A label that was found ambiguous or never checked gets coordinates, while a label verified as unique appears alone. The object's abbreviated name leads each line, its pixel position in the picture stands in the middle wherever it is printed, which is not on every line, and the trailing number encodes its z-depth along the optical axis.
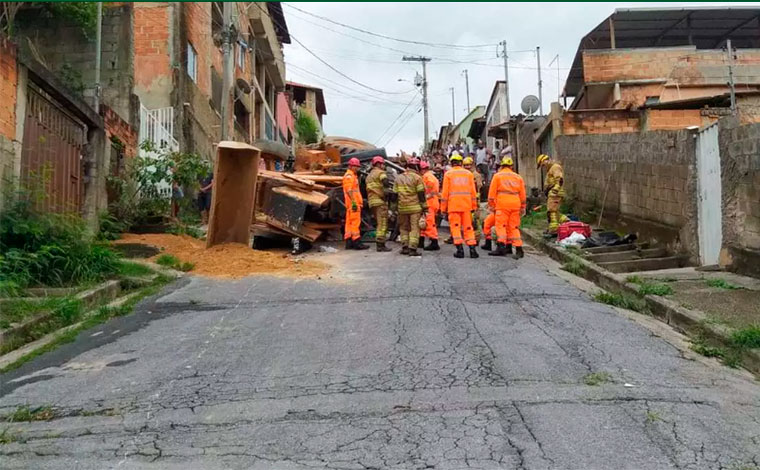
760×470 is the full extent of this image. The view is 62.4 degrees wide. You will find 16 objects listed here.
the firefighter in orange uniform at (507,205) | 10.38
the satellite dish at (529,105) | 21.62
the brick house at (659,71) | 16.23
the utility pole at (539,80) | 33.19
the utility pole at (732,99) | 13.22
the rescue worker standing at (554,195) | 12.34
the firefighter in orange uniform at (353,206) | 11.24
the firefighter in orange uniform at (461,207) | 10.48
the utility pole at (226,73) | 16.53
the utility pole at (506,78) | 31.55
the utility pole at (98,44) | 13.50
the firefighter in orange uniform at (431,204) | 11.52
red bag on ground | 11.38
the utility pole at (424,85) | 43.75
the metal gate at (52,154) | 8.50
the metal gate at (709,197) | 8.50
